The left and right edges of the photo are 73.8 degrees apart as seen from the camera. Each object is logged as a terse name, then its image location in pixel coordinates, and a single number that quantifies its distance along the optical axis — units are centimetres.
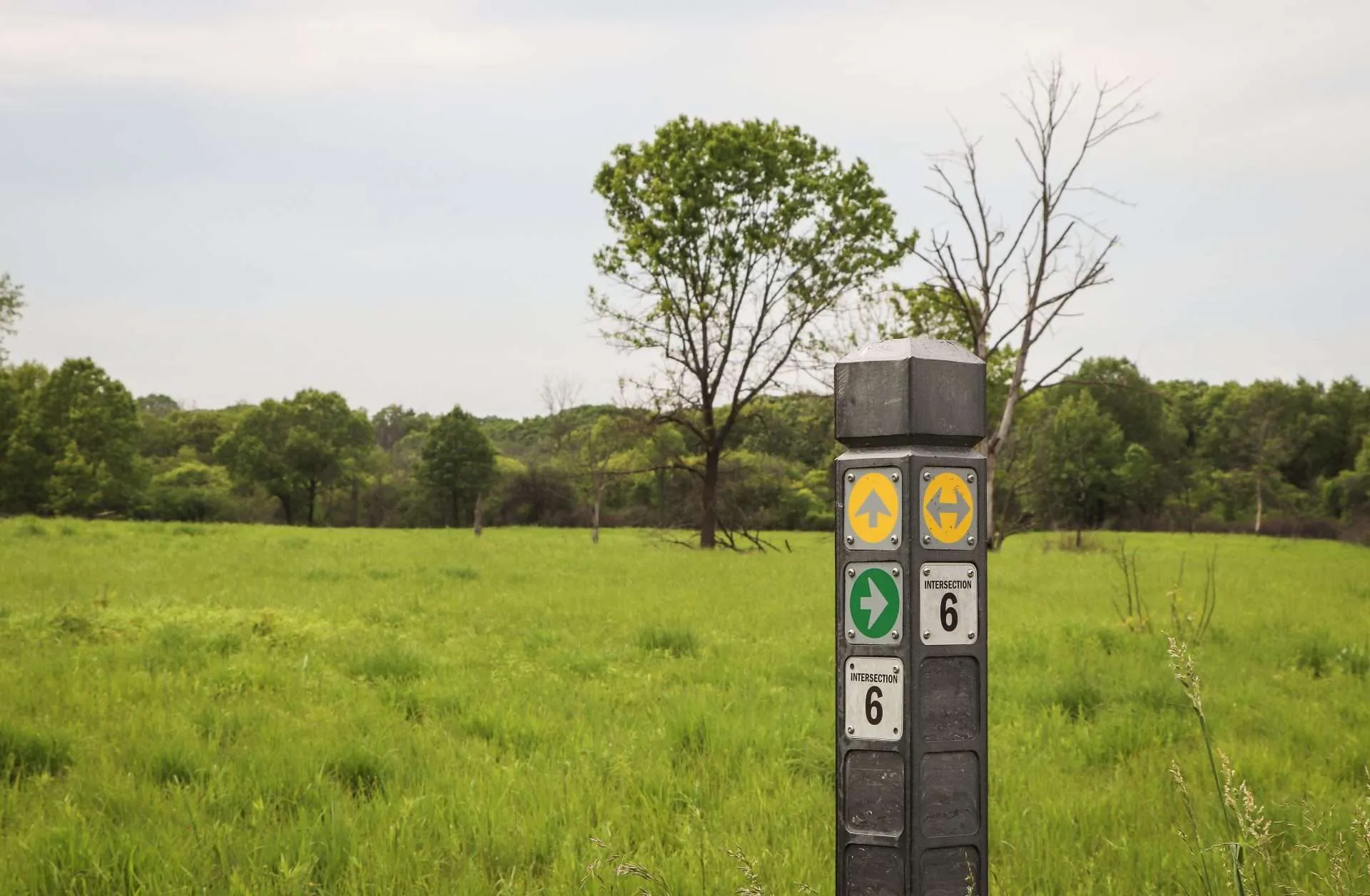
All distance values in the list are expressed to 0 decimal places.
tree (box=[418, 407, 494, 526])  5766
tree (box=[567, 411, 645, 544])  2464
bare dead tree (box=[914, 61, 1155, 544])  2319
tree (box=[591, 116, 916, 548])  2342
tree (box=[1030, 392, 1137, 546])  5884
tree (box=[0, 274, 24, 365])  3959
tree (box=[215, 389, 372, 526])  5881
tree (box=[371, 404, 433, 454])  9462
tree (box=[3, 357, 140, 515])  4662
